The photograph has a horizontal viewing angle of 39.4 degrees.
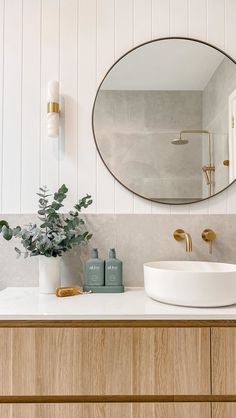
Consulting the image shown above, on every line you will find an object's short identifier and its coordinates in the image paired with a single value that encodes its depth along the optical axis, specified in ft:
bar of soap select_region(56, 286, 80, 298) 4.36
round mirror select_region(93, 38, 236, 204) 5.09
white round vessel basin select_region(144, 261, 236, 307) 3.56
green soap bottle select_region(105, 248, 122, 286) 4.66
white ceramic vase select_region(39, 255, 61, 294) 4.59
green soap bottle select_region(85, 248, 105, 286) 4.67
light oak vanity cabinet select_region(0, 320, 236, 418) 3.41
